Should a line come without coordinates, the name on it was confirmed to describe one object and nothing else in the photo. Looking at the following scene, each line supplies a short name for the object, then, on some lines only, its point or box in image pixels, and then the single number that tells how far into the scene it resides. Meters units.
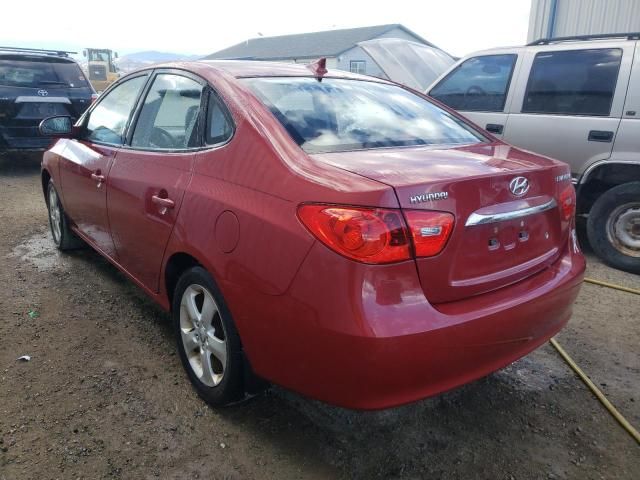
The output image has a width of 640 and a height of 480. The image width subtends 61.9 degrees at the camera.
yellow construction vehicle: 25.70
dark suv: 7.57
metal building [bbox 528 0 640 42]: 9.67
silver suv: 4.34
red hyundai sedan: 1.77
